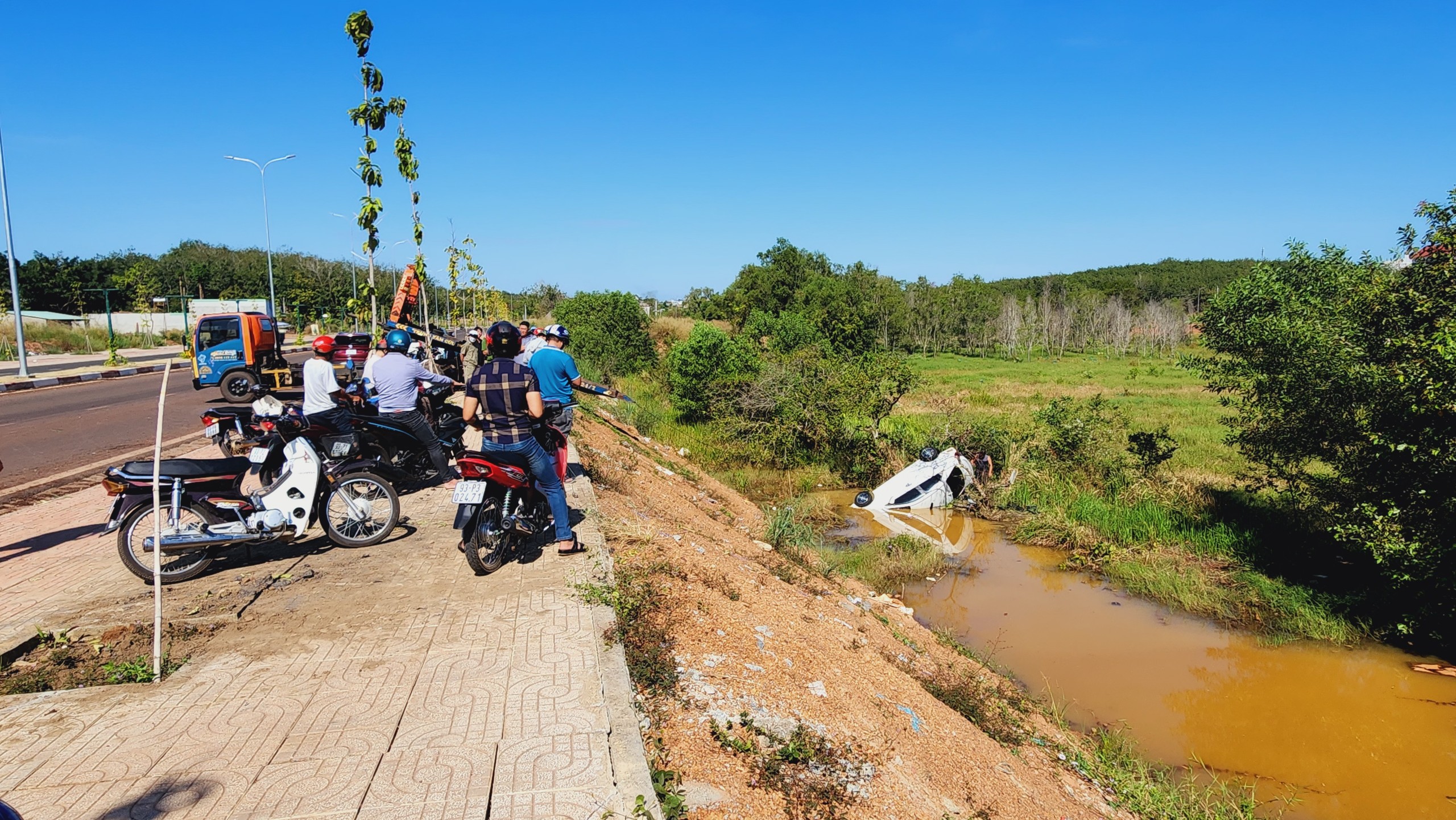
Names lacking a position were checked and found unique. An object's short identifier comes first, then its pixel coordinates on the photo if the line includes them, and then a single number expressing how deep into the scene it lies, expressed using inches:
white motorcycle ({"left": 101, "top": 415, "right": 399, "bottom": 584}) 211.0
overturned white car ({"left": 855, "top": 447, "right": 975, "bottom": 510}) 548.1
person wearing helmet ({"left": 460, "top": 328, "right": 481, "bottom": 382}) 713.0
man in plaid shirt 222.5
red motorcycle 214.4
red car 514.6
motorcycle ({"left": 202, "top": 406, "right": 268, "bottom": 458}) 276.2
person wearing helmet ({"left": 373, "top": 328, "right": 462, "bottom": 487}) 288.0
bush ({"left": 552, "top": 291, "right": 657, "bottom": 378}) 1160.8
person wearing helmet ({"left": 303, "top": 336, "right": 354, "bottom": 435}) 268.7
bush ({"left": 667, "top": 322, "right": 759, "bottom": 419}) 808.9
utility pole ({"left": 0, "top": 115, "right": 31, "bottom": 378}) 750.5
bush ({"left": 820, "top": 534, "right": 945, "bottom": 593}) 417.4
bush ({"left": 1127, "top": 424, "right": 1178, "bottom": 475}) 559.8
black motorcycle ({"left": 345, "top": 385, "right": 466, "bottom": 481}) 291.1
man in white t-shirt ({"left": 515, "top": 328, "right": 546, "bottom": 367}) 367.9
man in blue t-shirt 289.1
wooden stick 160.9
